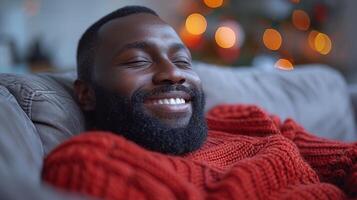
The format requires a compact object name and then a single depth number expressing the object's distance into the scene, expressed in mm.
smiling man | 647
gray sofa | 677
